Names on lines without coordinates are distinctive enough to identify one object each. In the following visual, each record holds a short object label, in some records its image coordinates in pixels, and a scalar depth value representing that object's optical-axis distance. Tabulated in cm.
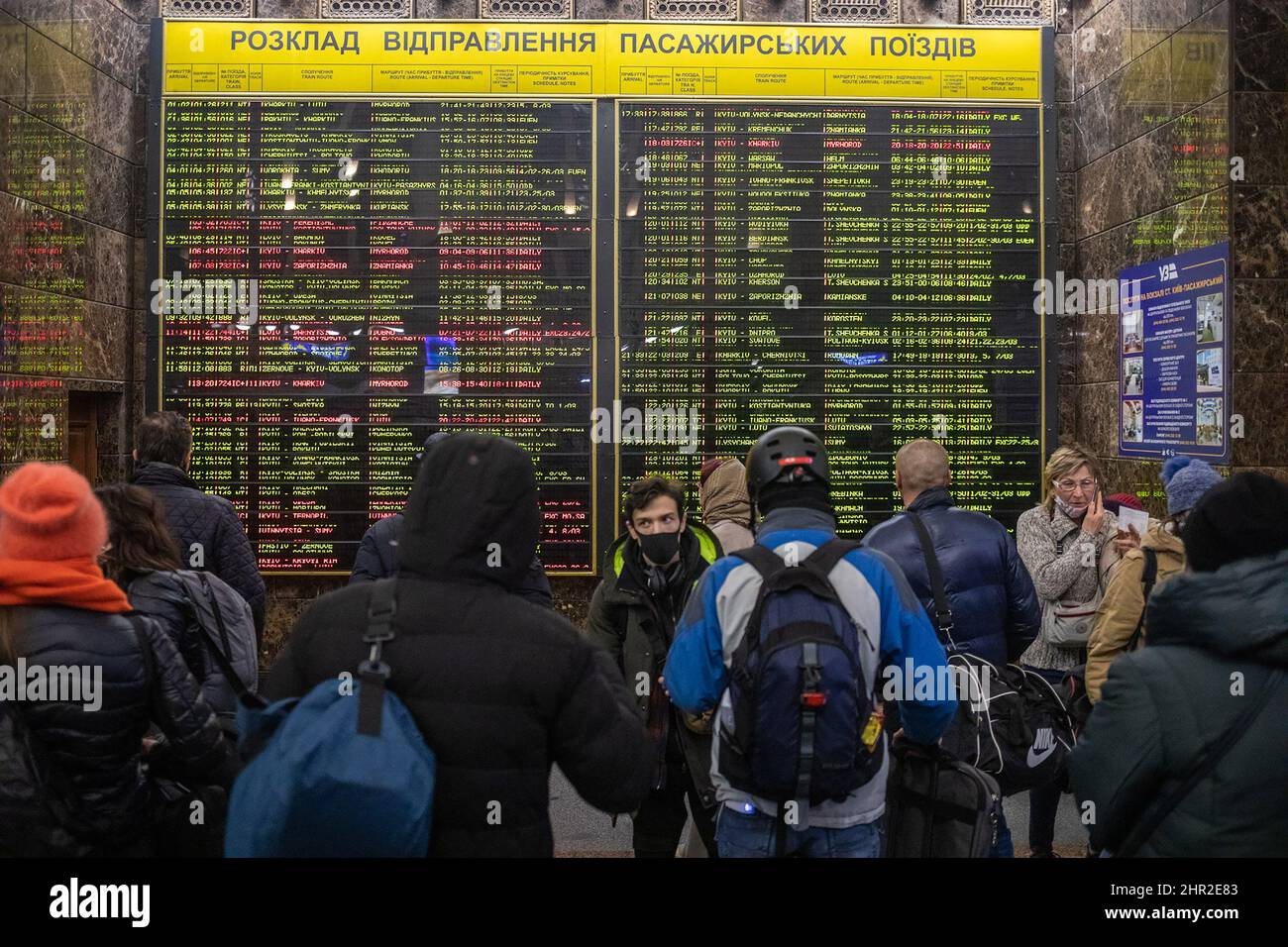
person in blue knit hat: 418
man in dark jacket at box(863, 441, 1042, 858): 395
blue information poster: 566
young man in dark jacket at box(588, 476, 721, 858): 414
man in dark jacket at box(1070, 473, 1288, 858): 219
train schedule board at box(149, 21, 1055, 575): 698
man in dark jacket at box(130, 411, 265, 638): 463
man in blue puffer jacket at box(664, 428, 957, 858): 287
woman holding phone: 494
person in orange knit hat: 266
